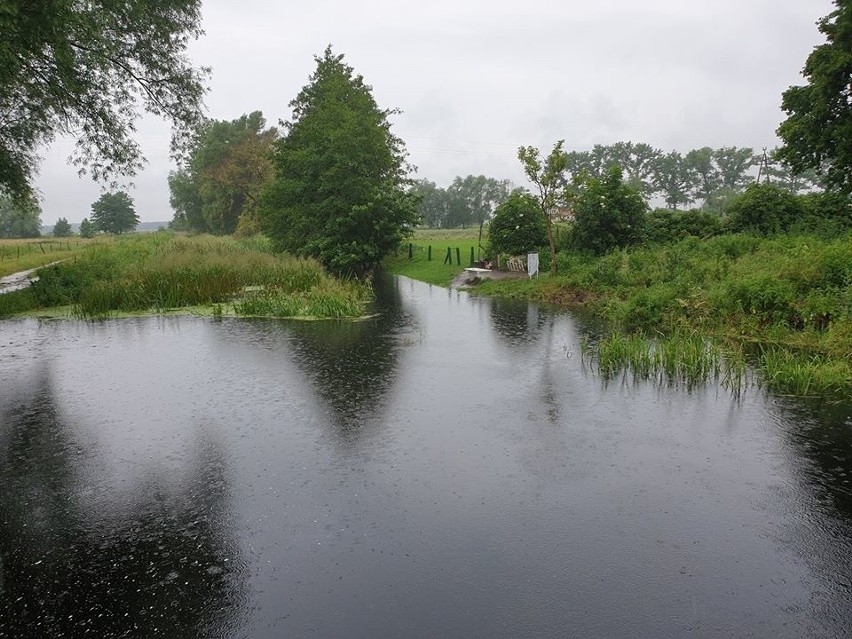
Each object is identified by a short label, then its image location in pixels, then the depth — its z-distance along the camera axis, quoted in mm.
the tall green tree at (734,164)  99812
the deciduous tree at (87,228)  102875
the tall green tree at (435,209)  121188
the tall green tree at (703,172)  100188
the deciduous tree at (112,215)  114750
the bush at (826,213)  21156
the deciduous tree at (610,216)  24906
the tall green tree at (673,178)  102000
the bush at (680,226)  24797
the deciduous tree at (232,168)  57812
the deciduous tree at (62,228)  113500
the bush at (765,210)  22719
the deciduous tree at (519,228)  27219
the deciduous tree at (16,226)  105762
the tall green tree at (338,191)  28359
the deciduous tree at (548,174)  22953
